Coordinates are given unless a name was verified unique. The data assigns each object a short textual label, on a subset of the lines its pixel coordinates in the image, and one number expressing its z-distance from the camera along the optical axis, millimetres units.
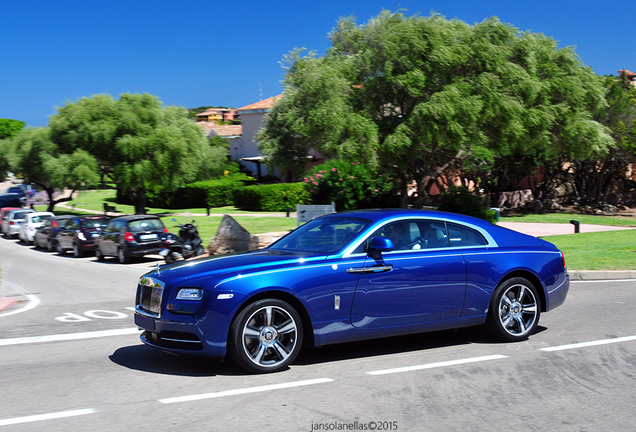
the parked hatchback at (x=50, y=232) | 25748
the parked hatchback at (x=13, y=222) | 34688
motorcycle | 18328
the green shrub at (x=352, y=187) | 24859
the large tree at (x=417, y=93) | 22359
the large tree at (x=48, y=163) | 37000
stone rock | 18062
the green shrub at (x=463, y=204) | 24000
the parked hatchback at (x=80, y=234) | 22922
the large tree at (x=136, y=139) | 36094
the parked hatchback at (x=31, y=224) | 30266
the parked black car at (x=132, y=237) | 19281
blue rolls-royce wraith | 5797
